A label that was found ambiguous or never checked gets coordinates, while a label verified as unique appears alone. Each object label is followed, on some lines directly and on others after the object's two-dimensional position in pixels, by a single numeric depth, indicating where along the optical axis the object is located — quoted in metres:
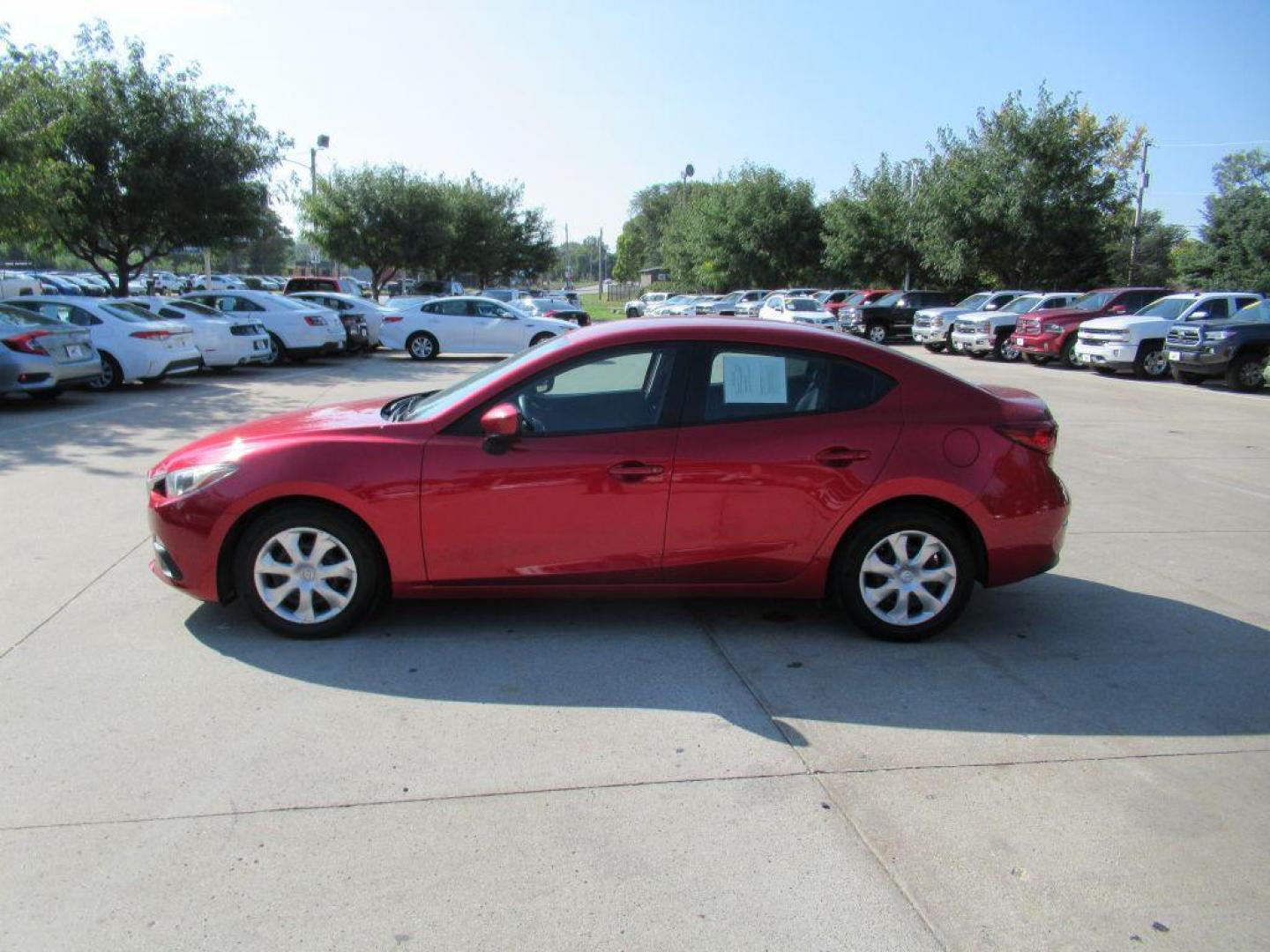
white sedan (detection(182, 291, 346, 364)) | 20.48
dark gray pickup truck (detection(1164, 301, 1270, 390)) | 18.53
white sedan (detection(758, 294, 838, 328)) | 30.61
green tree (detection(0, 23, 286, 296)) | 22.36
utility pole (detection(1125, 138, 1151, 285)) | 39.78
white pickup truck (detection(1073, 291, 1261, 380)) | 20.30
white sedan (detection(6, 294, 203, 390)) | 15.20
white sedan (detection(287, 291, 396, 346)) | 23.98
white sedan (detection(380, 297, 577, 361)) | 23.45
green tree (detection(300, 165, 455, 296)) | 39.69
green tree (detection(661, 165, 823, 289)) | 49.53
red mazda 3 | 4.62
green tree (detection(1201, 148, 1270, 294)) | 38.62
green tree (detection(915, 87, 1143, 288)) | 31.23
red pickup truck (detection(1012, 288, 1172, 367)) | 23.50
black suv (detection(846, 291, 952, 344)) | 32.28
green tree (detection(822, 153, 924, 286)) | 41.09
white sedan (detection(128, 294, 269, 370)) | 17.81
